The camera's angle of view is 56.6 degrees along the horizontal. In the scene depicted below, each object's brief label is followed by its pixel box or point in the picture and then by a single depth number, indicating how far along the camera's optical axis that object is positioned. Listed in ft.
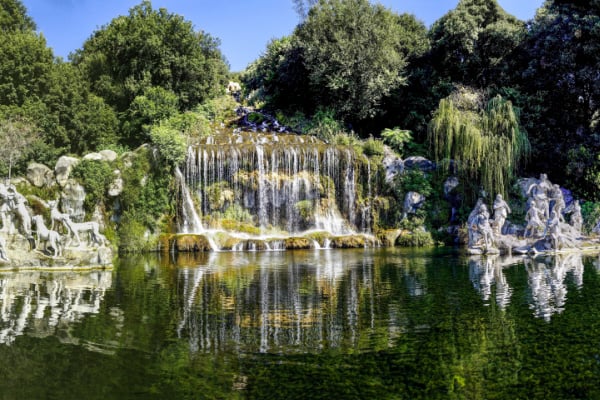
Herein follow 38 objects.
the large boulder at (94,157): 91.72
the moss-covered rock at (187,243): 89.04
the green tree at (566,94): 106.42
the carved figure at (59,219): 63.52
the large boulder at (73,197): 89.30
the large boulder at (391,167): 103.76
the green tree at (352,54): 126.93
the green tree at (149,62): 125.08
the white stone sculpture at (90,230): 63.46
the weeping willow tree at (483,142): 93.66
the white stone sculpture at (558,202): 77.51
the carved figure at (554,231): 72.08
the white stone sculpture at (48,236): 61.31
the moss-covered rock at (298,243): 90.07
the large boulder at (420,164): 104.83
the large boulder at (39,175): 94.40
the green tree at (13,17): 135.01
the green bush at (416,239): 95.66
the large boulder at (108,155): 95.54
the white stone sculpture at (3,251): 59.00
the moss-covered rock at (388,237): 96.49
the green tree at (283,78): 138.62
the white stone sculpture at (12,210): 62.06
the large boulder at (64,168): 92.27
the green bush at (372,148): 106.22
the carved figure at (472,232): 74.54
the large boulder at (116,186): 92.48
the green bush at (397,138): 116.07
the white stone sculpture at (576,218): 82.12
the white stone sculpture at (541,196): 79.82
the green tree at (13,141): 96.58
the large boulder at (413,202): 100.17
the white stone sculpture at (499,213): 76.38
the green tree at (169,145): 96.63
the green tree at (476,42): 123.44
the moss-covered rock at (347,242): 92.22
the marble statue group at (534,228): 73.20
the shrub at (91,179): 89.61
